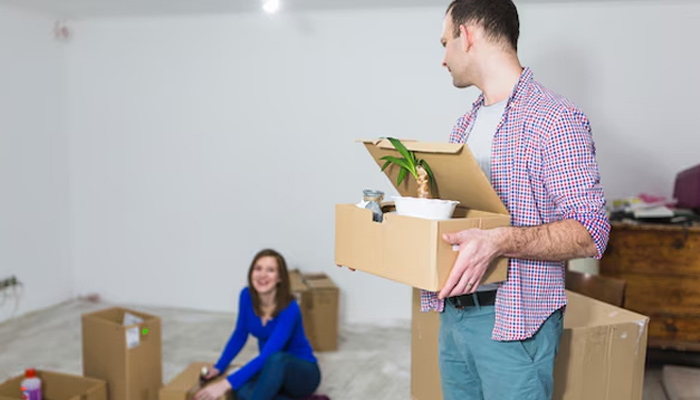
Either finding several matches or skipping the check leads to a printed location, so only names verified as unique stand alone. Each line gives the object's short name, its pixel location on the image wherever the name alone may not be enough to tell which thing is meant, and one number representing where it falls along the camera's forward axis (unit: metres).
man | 1.14
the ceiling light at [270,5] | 3.24
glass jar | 1.29
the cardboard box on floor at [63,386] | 2.09
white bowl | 1.19
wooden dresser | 2.73
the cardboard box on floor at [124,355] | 2.27
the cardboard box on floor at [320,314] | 3.19
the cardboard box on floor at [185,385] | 2.15
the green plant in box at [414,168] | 1.28
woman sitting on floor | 2.27
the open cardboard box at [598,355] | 1.53
